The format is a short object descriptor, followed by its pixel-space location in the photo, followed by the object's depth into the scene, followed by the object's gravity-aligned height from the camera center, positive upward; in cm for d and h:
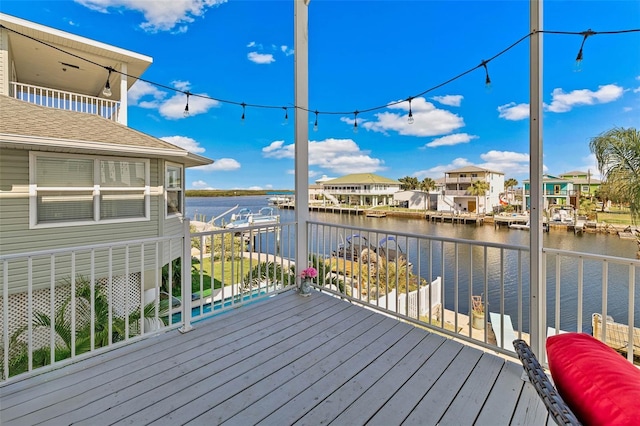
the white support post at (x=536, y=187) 180 +14
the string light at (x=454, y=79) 185 +122
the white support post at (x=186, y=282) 245 -64
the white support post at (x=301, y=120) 337 +108
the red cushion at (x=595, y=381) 62 -44
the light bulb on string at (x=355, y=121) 375 +122
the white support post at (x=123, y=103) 586 +227
